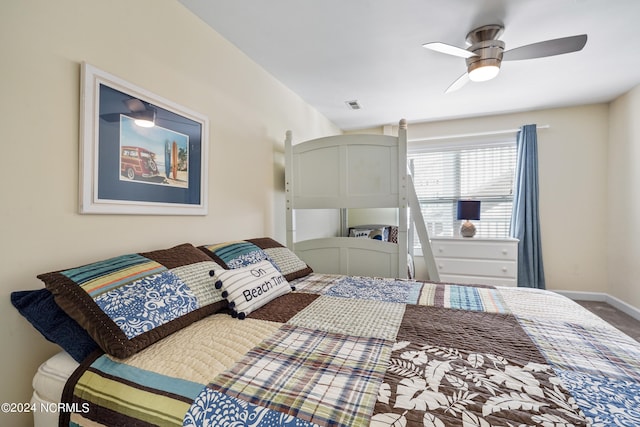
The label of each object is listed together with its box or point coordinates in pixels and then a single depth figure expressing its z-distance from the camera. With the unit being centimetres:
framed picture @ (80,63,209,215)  125
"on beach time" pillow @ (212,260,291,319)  131
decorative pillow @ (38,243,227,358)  93
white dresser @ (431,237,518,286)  347
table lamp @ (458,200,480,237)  360
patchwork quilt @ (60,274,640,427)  68
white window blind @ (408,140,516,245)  391
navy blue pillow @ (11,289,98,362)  95
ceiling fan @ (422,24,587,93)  182
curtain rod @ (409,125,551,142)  378
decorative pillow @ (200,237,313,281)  164
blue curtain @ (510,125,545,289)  363
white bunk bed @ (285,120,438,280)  240
